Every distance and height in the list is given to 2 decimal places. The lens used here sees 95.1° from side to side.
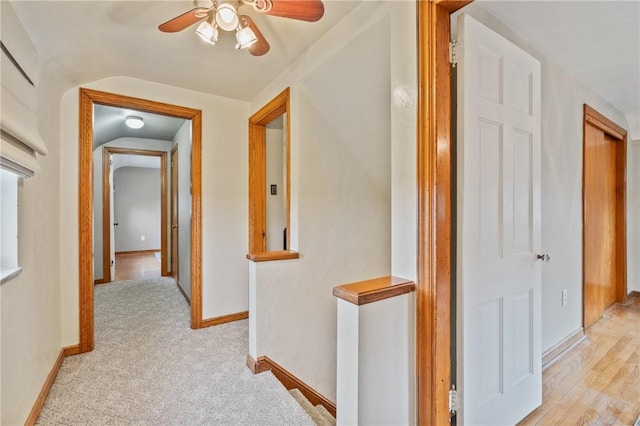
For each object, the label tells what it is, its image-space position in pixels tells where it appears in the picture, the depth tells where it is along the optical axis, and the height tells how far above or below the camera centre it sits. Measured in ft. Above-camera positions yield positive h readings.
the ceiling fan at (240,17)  4.04 +2.84
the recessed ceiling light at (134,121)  11.32 +3.56
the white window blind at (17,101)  3.88 +1.67
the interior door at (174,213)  14.03 -0.07
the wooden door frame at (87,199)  7.50 +0.34
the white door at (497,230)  4.36 -0.33
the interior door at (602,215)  9.21 -0.24
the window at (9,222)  4.48 -0.15
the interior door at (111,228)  14.84 -0.82
